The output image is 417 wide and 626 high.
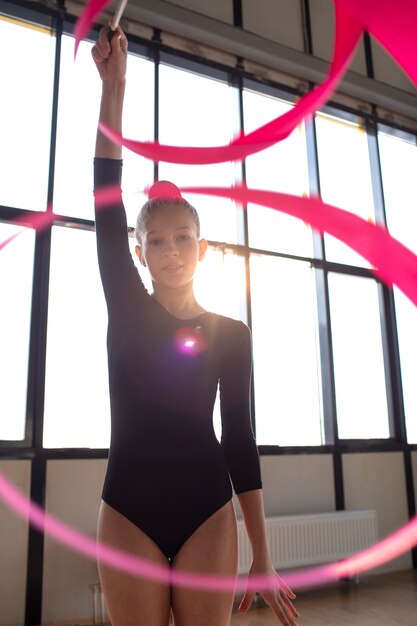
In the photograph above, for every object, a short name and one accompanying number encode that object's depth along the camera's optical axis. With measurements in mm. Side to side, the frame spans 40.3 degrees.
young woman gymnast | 959
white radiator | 3584
